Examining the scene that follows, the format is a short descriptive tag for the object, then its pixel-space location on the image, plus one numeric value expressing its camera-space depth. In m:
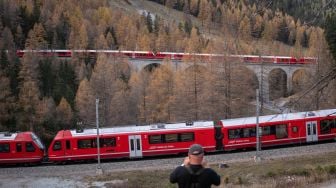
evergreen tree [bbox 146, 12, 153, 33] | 112.96
